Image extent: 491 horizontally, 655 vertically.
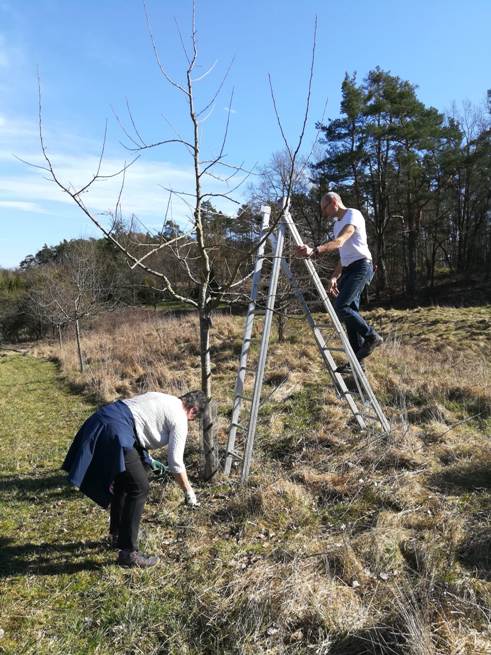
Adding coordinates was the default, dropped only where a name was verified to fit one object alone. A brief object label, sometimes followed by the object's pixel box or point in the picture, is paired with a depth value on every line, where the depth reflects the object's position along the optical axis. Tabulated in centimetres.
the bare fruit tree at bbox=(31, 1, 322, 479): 404
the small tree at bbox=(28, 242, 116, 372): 1662
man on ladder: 491
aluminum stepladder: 461
